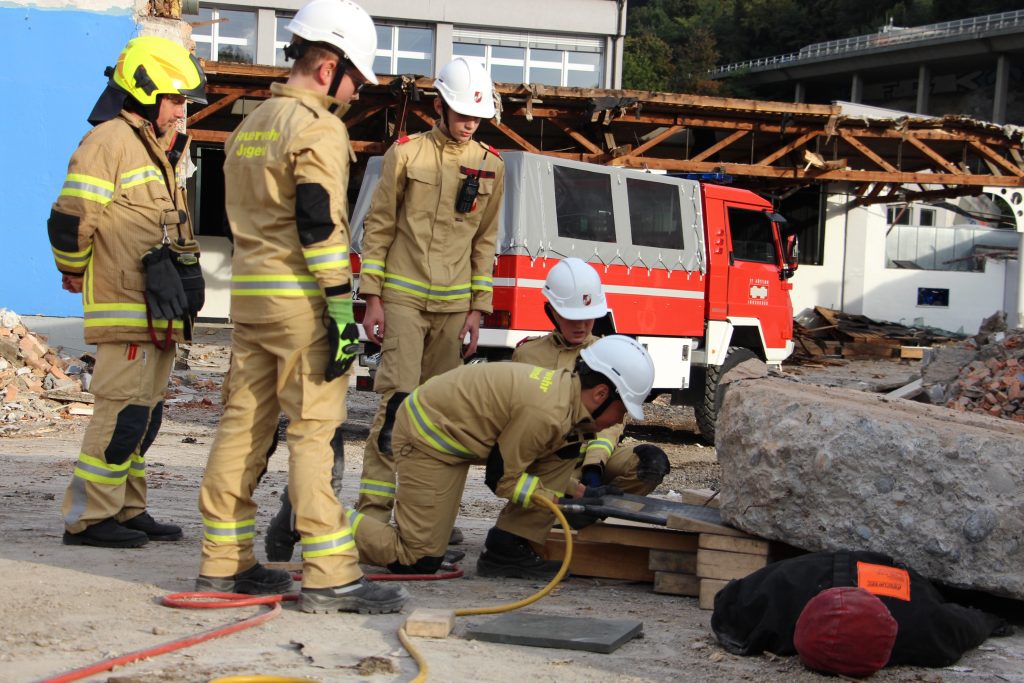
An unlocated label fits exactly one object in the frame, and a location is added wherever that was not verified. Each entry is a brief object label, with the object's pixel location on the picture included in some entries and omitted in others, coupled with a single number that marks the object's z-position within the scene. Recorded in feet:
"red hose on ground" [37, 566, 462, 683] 10.74
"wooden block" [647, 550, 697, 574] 15.96
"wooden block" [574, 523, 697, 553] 15.93
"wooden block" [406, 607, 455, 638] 12.57
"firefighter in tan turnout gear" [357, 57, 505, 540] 17.67
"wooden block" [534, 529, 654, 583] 16.61
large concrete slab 13.75
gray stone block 12.50
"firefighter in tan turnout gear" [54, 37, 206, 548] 16.05
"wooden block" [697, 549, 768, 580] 14.94
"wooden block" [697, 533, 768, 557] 14.96
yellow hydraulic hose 11.10
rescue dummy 11.62
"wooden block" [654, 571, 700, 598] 15.96
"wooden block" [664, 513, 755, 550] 15.08
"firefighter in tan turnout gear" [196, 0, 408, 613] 12.82
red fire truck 29.94
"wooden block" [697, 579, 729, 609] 14.96
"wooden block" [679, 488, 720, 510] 17.49
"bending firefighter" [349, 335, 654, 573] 14.98
